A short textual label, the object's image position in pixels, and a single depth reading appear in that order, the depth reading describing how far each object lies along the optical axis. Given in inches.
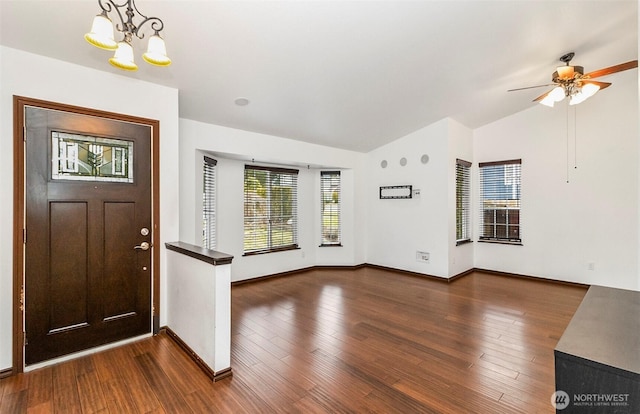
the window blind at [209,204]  180.7
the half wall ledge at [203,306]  92.4
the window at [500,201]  223.5
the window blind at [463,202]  225.8
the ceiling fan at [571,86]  127.9
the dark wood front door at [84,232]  99.3
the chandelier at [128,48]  63.7
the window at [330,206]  251.3
